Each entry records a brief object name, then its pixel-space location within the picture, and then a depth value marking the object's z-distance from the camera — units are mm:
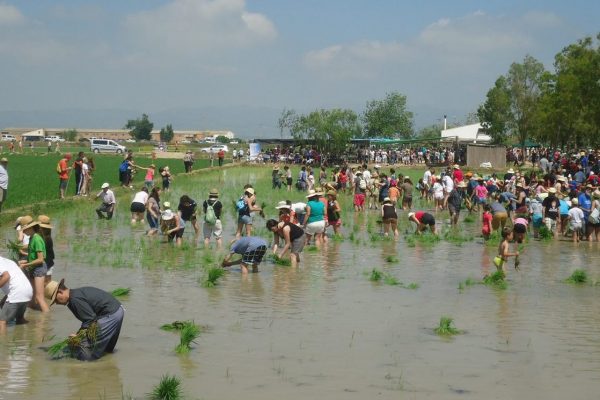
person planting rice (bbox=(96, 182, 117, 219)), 24625
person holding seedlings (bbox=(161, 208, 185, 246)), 19625
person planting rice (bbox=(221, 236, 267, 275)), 15656
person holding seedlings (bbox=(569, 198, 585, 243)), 22016
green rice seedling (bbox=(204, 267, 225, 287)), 14461
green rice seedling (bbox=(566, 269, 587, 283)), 15758
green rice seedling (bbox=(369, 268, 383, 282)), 15633
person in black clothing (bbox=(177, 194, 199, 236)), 20500
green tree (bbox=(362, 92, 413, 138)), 108188
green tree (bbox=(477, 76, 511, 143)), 72250
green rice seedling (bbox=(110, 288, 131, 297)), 13484
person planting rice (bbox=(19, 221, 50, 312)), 11781
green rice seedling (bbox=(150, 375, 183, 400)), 8227
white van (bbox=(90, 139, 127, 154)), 78875
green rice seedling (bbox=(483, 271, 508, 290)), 15336
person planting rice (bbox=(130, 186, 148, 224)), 23469
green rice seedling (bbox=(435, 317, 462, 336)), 11367
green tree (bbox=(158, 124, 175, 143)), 167500
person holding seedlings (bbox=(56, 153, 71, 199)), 28719
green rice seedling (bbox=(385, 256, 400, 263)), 18078
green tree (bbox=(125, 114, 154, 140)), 161875
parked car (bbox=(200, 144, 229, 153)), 83944
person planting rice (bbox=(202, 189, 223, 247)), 19359
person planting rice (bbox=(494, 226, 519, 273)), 15921
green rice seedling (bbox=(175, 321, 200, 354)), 10133
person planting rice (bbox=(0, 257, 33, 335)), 10836
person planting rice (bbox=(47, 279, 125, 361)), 9719
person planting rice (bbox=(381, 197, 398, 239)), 22188
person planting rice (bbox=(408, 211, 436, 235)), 22641
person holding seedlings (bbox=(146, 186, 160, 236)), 21094
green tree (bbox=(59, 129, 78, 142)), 159750
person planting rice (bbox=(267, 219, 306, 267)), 16766
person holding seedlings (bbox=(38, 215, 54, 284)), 12047
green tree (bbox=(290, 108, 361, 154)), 66125
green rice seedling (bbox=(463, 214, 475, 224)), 26762
